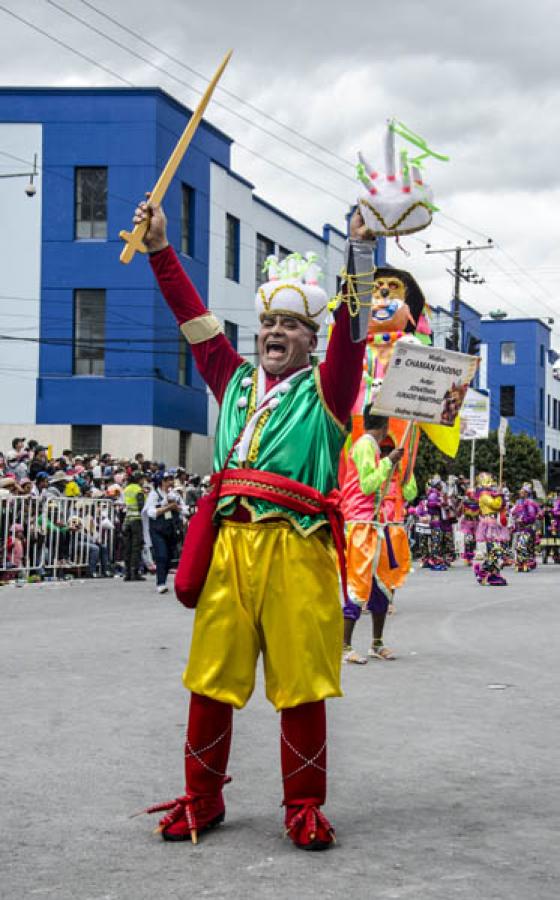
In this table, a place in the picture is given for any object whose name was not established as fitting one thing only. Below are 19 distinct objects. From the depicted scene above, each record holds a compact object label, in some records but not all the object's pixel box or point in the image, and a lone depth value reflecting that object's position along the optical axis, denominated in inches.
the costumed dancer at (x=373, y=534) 388.5
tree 2105.1
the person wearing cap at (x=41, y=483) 731.5
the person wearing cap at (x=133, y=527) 747.4
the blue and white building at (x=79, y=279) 1267.2
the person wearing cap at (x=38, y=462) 759.1
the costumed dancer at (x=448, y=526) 1050.7
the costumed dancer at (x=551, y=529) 1140.9
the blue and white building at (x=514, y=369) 2829.7
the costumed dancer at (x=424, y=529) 1054.4
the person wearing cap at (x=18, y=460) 745.6
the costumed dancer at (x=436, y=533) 1040.2
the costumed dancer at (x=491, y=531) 796.0
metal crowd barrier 690.8
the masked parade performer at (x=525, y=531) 1023.0
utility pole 1553.8
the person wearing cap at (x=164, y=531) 684.1
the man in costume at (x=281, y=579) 181.0
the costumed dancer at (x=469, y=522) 1008.2
